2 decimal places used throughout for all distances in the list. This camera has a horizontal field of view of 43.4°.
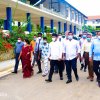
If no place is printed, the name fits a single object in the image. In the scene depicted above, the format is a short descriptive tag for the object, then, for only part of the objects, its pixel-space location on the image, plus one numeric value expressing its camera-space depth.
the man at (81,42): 5.94
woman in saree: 5.26
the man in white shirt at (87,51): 4.85
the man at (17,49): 5.82
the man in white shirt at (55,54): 4.72
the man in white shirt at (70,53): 4.64
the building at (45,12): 9.17
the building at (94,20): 44.84
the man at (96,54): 4.32
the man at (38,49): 5.75
